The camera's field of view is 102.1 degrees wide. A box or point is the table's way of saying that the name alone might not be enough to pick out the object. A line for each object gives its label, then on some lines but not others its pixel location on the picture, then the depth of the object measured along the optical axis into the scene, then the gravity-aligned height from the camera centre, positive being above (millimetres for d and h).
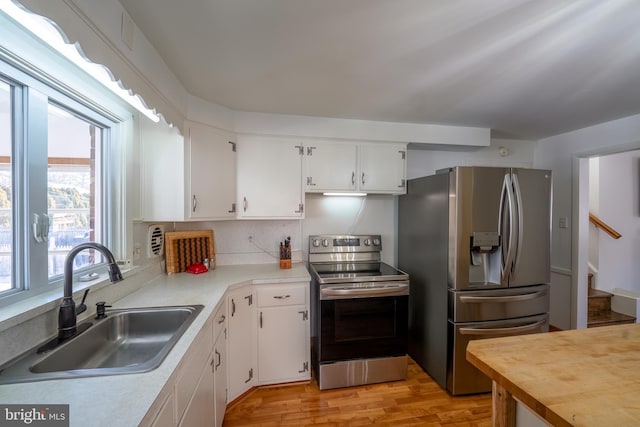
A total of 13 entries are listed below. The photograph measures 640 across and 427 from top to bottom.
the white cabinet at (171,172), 1882 +273
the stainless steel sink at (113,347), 852 -581
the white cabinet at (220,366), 1479 -953
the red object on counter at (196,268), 2131 -488
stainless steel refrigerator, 1977 -386
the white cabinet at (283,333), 2057 -988
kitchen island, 688 -521
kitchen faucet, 1065 -344
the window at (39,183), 1038 +118
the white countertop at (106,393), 662 -532
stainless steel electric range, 2039 -945
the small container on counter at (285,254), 2412 -412
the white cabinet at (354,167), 2398 +418
